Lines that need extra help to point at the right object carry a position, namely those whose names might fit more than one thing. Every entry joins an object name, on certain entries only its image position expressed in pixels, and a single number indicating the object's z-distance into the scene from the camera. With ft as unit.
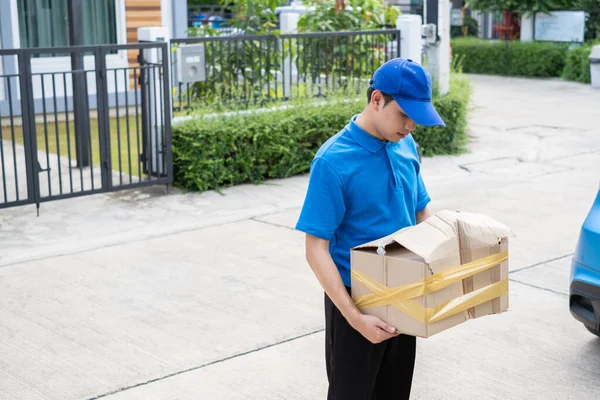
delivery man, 9.81
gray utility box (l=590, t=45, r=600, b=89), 62.28
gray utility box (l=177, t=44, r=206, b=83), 30.30
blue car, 14.56
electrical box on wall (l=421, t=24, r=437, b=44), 38.49
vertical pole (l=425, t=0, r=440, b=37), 38.45
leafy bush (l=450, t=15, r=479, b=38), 93.76
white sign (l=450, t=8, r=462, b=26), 94.07
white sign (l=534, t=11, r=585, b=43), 72.90
